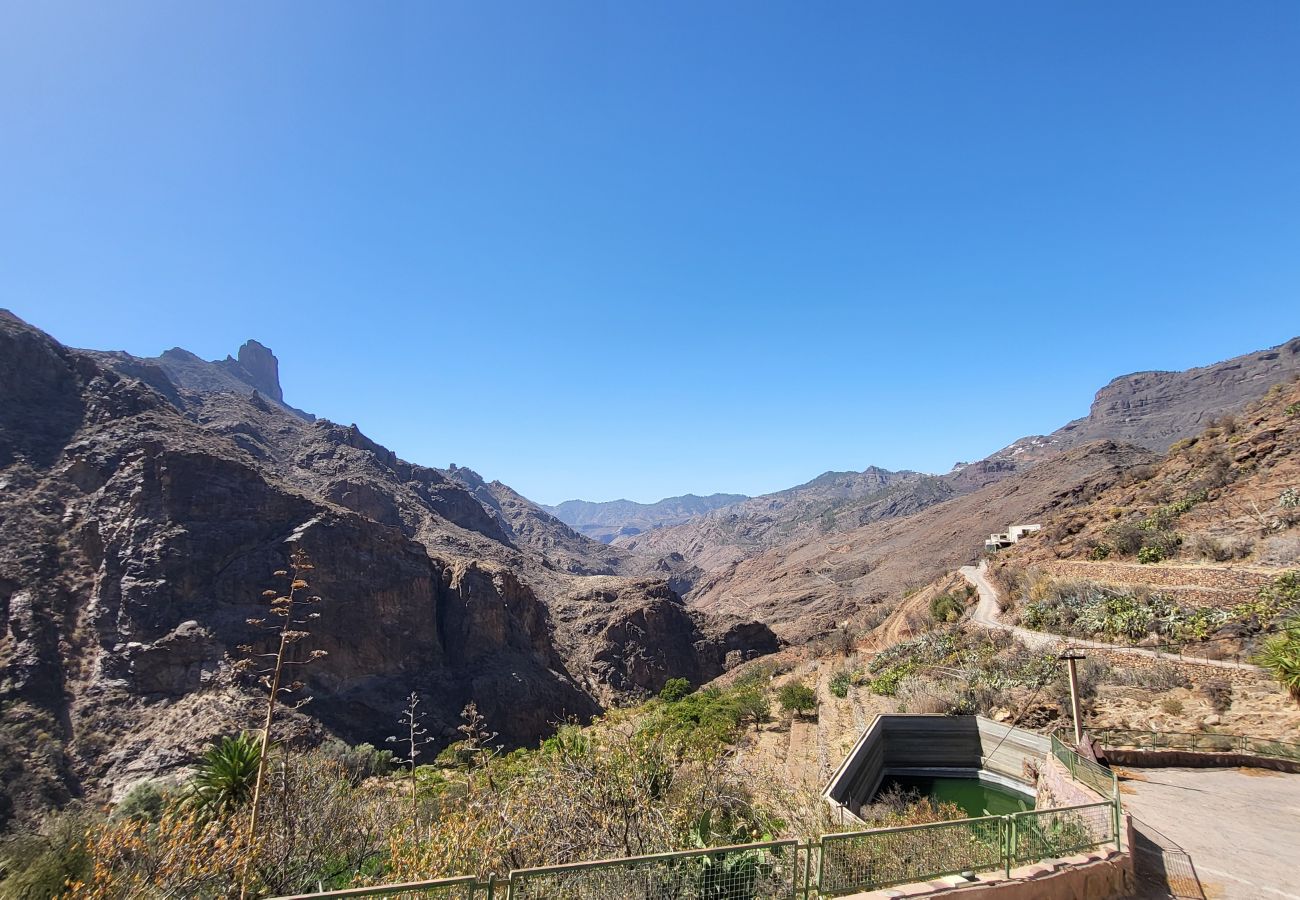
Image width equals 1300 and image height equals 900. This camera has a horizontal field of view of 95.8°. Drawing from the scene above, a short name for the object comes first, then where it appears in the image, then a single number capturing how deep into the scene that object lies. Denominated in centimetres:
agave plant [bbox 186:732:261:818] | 1348
